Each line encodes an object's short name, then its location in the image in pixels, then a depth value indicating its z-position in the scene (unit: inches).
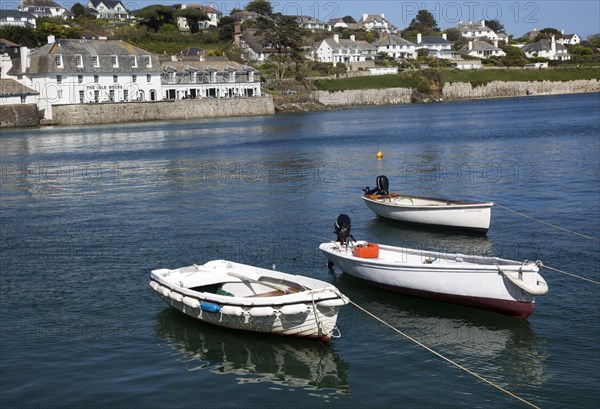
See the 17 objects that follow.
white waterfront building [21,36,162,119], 3422.7
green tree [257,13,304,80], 4726.9
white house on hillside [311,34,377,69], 5880.9
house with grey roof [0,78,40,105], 3307.1
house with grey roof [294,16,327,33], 7679.1
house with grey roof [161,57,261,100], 3853.3
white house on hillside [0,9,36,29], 5541.3
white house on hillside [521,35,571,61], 7066.9
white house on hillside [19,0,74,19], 6476.4
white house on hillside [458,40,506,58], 7037.4
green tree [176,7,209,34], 5718.5
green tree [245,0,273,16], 6616.6
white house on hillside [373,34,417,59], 6496.1
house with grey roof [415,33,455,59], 6752.0
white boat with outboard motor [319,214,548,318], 689.6
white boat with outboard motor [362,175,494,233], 1062.4
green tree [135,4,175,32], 5502.0
